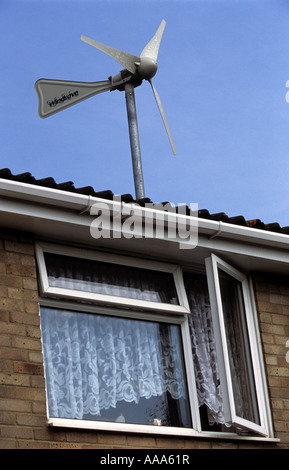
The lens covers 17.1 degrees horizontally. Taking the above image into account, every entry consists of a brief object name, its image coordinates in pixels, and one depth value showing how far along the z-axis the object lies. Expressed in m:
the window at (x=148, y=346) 8.38
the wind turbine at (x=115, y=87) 12.53
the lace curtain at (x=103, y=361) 8.27
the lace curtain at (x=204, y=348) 9.06
